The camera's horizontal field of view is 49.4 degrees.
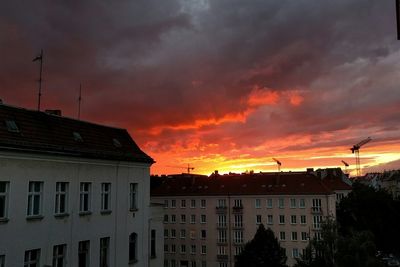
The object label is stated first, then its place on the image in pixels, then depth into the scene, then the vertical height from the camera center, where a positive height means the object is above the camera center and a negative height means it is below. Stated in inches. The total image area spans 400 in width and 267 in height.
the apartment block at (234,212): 3486.7 -122.5
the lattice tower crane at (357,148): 7316.9 +806.0
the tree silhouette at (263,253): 2682.1 -340.2
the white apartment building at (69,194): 928.9 +15.0
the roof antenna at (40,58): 1195.6 +387.0
